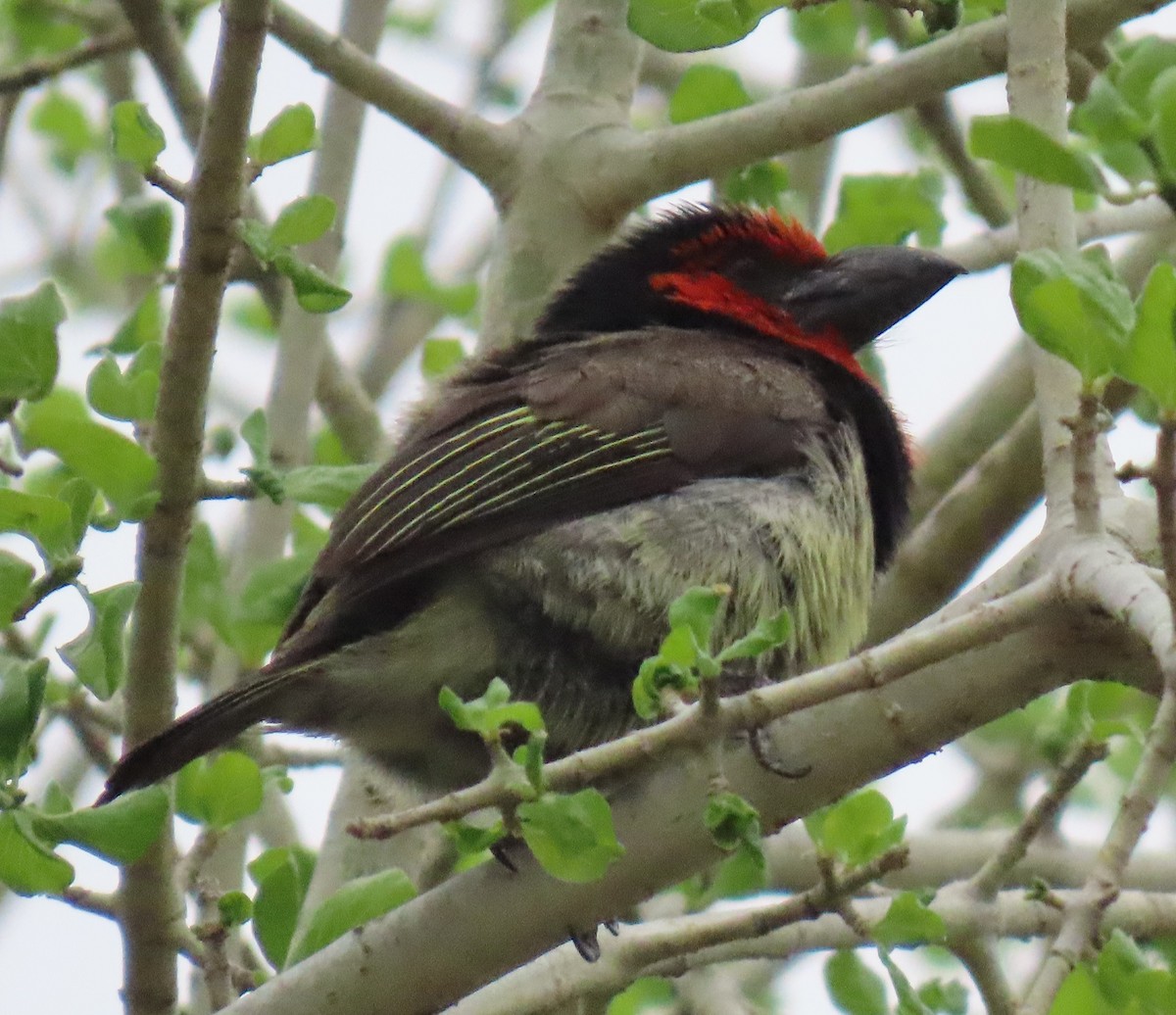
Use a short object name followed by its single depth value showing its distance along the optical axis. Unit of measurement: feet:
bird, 22.56
